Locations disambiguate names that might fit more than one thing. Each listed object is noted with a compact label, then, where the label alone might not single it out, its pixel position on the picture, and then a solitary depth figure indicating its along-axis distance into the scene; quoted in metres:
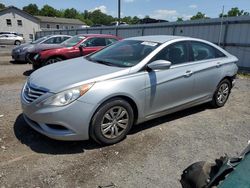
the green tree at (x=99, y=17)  92.38
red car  6.92
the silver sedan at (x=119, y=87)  2.55
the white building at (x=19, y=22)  36.25
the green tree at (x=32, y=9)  75.43
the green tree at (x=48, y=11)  76.01
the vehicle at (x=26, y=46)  9.25
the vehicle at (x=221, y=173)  1.11
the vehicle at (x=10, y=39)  24.92
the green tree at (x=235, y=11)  55.08
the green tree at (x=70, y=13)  85.39
